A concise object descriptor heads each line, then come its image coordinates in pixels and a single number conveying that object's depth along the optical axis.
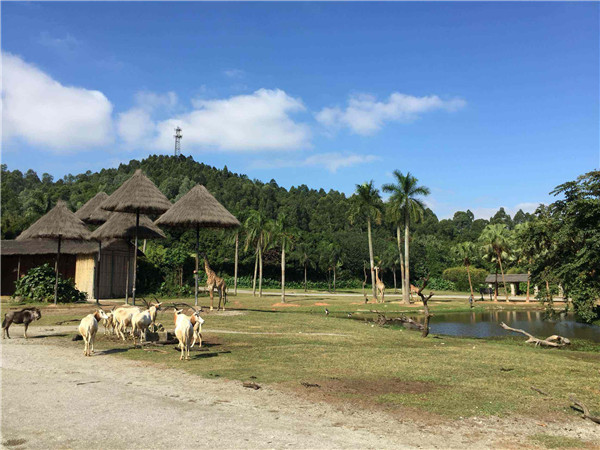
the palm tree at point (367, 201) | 44.18
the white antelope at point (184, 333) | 11.99
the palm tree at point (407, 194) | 44.03
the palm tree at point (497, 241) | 53.67
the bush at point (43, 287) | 29.33
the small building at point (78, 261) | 36.06
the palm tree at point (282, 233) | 44.03
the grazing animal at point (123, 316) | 14.66
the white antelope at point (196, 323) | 13.77
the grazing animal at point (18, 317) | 14.99
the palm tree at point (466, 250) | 59.24
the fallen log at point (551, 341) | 18.28
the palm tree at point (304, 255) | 72.01
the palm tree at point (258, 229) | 48.94
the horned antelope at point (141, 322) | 13.82
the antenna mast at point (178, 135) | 128.38
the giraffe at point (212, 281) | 26.14
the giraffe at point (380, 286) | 43.23
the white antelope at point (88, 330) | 12.38
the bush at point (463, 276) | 73.19
